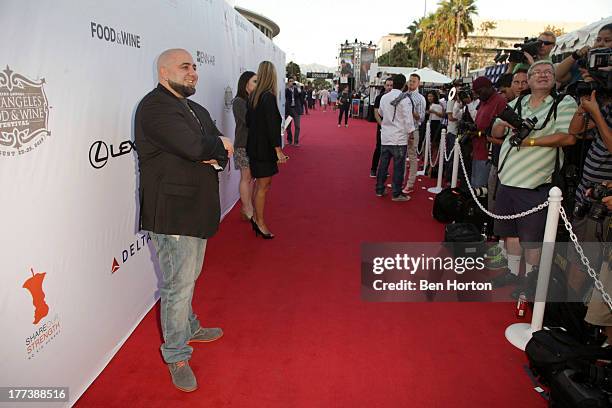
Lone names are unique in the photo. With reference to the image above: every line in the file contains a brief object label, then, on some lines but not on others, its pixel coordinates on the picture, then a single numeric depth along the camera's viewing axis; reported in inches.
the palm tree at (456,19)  1782.7
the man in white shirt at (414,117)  273.1
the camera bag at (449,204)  209.5
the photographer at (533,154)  127.2
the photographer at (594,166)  104.0
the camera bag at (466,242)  166.2
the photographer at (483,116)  193.2
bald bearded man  90.6
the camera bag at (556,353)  93.1
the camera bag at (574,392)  81.6
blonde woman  183.5
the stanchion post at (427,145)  355.7
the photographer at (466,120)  216.0
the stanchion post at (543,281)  116.3
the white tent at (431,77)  726.5
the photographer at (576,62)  135.0
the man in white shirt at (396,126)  258.7
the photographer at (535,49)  188.5
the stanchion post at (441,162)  296.3
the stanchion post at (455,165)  250.7
